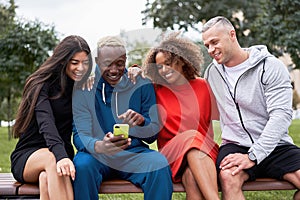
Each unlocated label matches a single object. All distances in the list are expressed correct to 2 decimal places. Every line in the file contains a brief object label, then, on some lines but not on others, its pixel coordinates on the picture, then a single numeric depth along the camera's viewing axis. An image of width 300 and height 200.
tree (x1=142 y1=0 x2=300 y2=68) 17.77
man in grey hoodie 3.25
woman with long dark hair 3.21
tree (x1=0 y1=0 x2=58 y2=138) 10.90
